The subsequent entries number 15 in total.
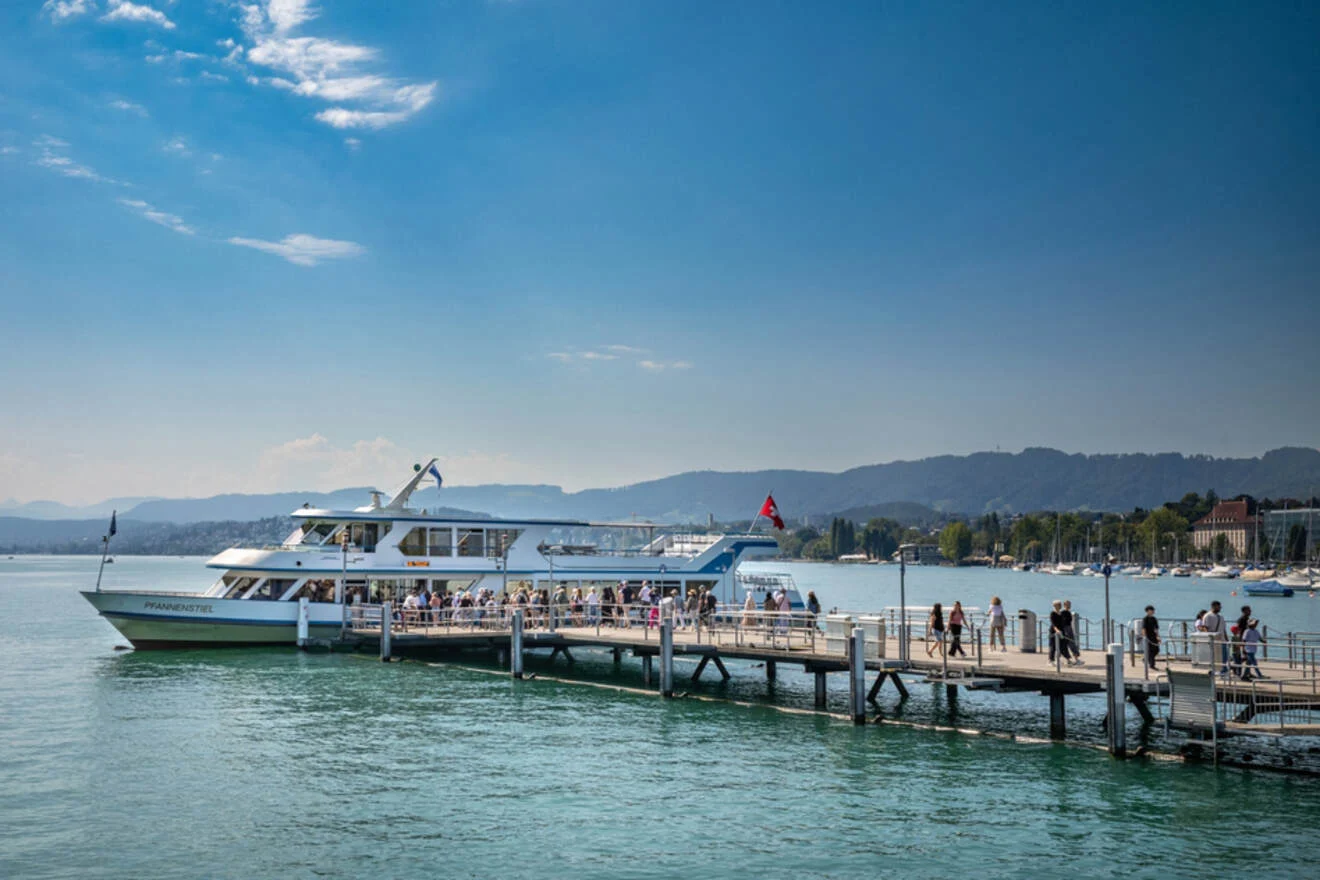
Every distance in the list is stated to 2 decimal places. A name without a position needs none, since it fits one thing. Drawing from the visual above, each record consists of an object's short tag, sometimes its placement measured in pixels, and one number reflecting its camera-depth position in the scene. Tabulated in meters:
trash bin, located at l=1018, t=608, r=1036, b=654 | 31.56
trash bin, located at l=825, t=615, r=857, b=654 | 30.83
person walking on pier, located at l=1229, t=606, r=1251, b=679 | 25.33
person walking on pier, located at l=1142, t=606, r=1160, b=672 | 26.25
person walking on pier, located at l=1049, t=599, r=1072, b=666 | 27.11
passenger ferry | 43.44
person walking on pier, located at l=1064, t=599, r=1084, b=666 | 27.81
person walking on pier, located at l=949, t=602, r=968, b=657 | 29.67
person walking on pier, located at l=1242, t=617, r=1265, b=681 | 24.00
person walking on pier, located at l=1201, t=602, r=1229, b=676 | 25.59
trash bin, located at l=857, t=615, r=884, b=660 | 30.19
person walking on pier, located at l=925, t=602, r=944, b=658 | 30.19
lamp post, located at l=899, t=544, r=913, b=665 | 29.28
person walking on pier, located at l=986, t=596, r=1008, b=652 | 31.20
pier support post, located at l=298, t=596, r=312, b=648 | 43.25
